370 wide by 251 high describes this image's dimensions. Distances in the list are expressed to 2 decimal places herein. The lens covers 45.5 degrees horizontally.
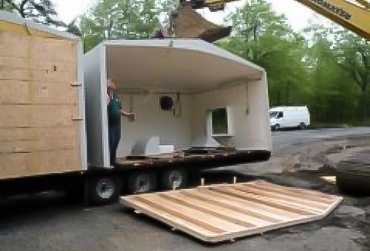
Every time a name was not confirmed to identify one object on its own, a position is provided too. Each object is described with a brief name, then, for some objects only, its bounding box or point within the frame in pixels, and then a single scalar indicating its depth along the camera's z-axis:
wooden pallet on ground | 6.11
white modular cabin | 8.76
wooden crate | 6.83
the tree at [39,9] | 29.45
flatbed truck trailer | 6.99
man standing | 8.79
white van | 35.91
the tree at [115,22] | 35.69
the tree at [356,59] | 46.44
